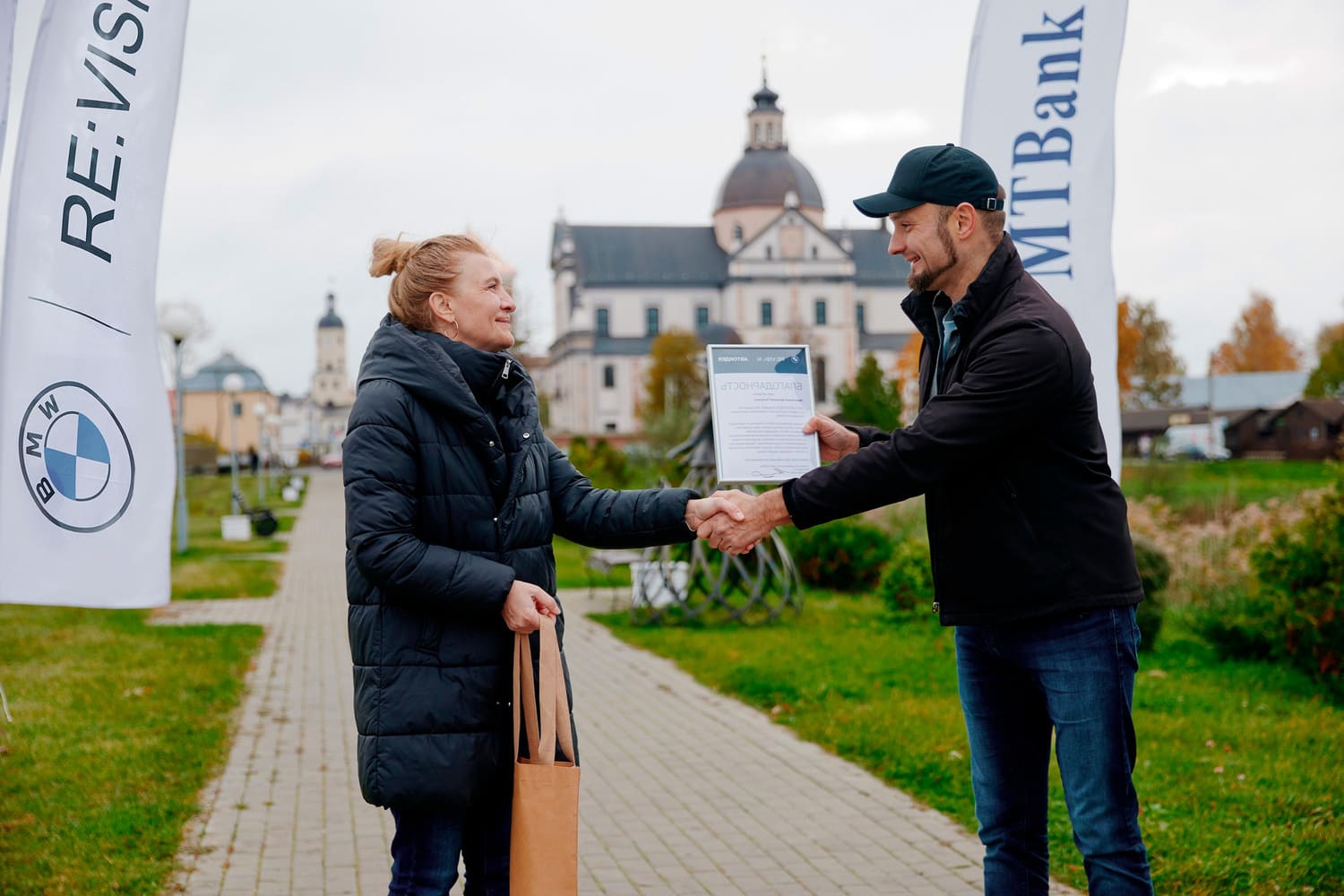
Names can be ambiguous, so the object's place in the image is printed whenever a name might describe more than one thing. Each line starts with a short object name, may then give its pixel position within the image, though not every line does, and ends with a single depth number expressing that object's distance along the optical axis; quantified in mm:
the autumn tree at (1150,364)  83125
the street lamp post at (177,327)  20516
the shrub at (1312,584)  8727
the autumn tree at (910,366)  70650
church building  94438
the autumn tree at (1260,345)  101438
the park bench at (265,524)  28266
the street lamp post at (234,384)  35062
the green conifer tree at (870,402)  36219
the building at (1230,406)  66375
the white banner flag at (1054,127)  6320
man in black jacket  3434
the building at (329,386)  143000
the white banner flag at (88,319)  4547
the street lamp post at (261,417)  39728
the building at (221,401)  99375
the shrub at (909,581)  12820
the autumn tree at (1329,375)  67812
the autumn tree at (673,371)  74250
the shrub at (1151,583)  10562
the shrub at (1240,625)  9719
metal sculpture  12805
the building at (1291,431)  56031
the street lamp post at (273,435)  75238
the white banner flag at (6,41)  4441
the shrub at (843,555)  16016
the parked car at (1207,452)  57875
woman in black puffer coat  3322
